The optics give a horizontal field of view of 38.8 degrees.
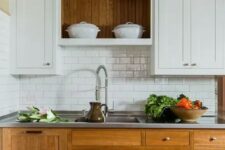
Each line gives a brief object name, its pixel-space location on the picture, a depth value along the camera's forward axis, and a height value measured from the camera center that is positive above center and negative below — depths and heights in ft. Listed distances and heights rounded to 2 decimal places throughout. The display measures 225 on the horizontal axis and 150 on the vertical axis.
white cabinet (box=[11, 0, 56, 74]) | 9.98 +1.11
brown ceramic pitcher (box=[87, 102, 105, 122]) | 9.20 -1.17
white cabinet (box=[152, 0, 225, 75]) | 9.86 +1.11
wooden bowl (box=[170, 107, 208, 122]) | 8.91 -1.10
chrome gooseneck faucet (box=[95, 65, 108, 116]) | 10.31 -0.44
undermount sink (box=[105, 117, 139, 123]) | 10.45 -1.50
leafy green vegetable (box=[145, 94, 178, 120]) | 9.40 -0.93
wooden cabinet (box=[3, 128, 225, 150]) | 8.73 -1.80
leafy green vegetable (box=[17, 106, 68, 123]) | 9.11 -1.26
